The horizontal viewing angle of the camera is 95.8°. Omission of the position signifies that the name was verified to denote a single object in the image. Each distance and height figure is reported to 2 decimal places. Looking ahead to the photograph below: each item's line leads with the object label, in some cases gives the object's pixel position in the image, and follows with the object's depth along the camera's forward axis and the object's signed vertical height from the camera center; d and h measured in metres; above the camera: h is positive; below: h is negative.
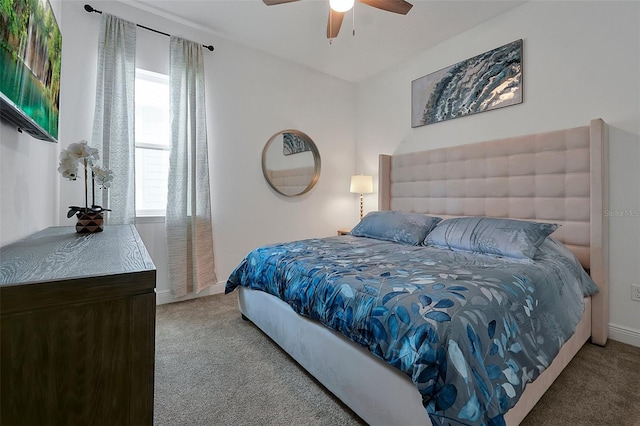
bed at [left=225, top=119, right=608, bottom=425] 1.10 -0.33
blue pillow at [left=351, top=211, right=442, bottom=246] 2.68 -0.14
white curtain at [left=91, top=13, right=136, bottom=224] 2.54 +0.88
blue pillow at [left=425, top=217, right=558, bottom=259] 1.99 -0.18
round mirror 3.61 +0.64
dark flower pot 1.66 -0.06
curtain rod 2.48 +1.76
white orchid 1.64 +0.28
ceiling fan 1.87 +1.47
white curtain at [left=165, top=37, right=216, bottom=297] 2.88 +0.35
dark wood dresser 0.64 -0.32
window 2.87 +0.71
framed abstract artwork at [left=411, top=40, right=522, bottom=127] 2.67 +1.29
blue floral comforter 1.01 -0.45
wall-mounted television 1.01 +0.62
